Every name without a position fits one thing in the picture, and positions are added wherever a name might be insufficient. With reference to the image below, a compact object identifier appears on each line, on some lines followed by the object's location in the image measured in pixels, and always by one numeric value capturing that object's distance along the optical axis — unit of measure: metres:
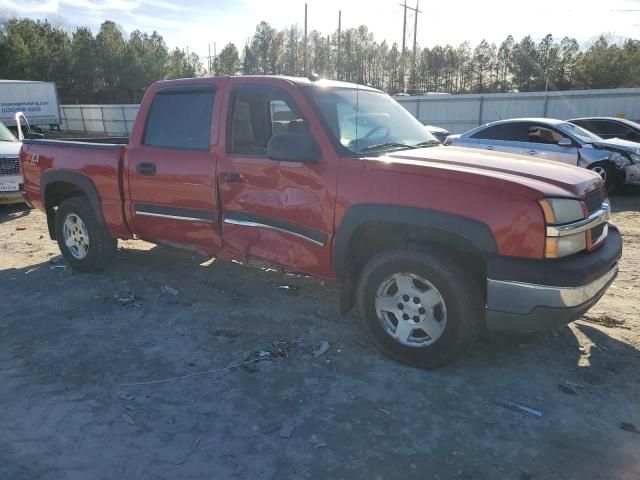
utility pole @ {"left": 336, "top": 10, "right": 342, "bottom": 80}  52.22
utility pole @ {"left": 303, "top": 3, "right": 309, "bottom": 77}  43.32
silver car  9.94
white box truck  27.27
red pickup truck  3.08
